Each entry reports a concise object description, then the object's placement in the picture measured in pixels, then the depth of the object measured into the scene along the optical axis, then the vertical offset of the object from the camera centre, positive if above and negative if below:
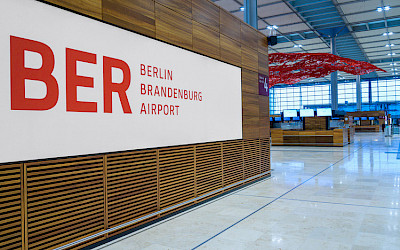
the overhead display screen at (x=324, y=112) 16.01 +0.63
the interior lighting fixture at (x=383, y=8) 15.76 +5.71
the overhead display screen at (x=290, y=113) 16.96 +0.62
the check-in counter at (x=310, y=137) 15.46 -0.66
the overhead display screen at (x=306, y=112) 16.44 +0.62
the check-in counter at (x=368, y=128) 34.94 -0.44
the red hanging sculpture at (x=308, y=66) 15.23 +3.22
